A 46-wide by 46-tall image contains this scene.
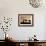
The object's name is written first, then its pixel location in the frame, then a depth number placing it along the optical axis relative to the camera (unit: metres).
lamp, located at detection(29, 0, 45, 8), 3.46
